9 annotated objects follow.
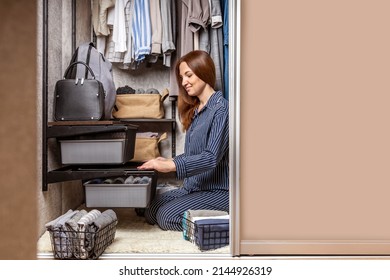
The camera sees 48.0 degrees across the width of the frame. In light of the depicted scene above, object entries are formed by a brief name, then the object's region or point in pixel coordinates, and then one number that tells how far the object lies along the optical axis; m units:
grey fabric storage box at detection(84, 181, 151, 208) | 2.31
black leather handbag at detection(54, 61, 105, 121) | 2.36
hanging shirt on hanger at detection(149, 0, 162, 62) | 2.93
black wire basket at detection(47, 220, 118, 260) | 1.95
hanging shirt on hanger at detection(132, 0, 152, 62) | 2.91
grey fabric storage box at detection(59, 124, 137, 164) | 2.36
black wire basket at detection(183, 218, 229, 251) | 2.06
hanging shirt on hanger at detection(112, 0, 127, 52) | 2.99
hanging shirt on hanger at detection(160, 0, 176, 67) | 2.95
